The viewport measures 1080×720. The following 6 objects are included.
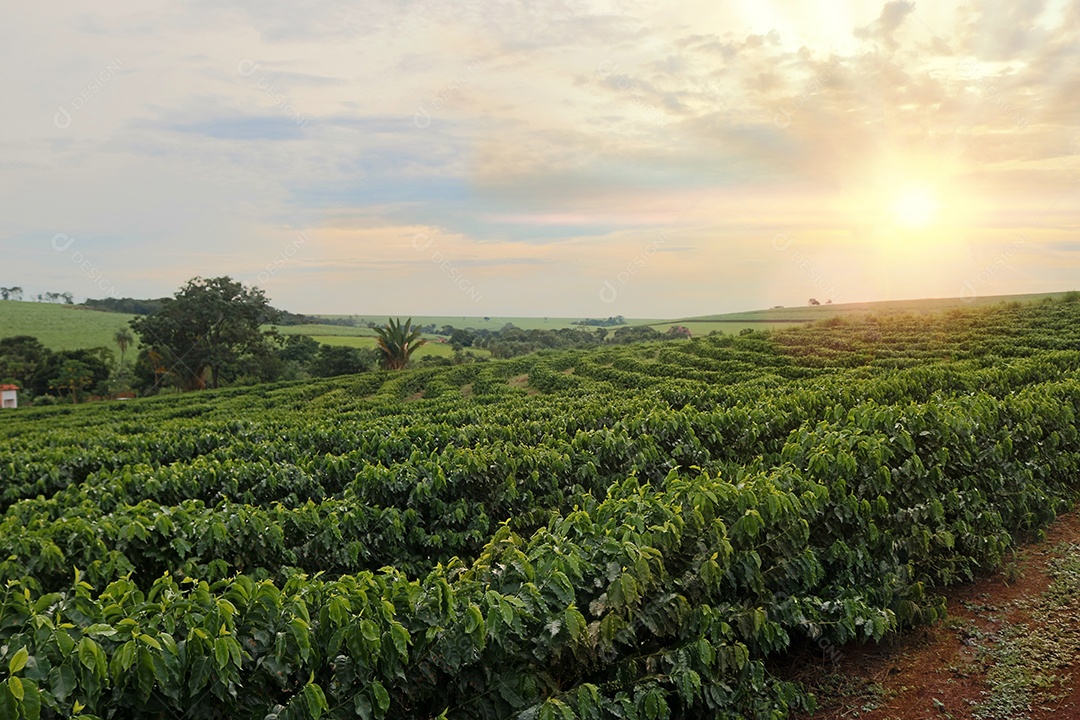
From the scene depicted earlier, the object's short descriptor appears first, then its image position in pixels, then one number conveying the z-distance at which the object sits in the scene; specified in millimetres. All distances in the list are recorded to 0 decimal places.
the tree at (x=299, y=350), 70062
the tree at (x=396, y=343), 54938
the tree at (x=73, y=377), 59375
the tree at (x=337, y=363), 61656
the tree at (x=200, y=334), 60031
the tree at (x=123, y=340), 75225
